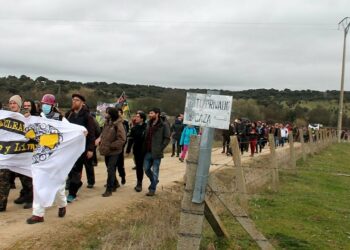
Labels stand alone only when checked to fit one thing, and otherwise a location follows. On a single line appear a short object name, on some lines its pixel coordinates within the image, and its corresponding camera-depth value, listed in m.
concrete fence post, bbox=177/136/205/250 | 5.73
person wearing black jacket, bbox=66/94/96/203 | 9.49
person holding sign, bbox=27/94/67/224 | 8.06
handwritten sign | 5.45
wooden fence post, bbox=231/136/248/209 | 10.06
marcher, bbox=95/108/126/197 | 10.44
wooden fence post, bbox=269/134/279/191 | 12.77
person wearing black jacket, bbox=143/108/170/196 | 10.63
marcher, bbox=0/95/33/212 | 8.34
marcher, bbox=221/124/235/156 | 23.98
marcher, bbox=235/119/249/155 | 24.94
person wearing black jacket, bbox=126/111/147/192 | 11.15
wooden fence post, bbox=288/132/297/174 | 17.55
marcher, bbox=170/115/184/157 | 21.12
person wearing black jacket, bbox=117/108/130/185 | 11.55
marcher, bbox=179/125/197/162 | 18.55
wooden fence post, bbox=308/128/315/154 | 27.12
